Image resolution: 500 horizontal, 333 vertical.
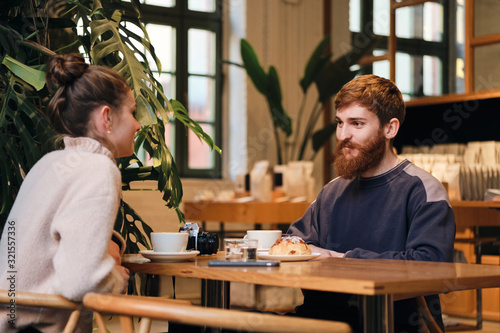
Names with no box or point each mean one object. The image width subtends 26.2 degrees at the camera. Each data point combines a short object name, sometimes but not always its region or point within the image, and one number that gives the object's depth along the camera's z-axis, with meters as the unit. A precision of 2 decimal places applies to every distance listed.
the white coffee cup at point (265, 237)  2.93
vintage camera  3.01
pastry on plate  2.77
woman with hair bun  2.43
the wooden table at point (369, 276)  2.30
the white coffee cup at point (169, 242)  2.82
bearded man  2.88
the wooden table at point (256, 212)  6.04
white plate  2.73
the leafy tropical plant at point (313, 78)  6.93
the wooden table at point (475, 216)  6.04
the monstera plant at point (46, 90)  3.23
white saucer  2.76
